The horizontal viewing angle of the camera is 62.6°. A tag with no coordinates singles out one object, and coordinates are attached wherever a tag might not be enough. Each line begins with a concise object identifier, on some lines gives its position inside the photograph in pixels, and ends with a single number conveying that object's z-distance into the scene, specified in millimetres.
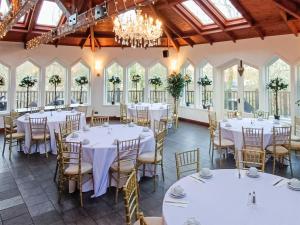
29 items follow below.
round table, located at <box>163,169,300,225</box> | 1968
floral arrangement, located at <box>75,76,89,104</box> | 11370
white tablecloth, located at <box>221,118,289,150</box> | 5354
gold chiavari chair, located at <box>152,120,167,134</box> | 5814
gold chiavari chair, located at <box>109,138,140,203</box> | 4098
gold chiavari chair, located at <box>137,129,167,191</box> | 4465
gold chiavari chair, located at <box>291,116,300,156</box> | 5441
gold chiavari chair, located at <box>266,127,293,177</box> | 5145
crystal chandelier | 6675
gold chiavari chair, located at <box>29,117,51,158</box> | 6328
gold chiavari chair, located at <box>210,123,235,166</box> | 5668
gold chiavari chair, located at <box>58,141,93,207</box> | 3941
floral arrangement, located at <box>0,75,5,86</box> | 9179
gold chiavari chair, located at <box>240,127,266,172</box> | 5207
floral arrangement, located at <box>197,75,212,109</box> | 10547
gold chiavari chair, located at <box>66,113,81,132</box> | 6762
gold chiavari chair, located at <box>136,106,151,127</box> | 8751
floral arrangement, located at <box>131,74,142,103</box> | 11719
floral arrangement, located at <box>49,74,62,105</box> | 10488
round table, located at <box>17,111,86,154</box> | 6438
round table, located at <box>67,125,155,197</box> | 4145
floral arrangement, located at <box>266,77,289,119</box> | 7710
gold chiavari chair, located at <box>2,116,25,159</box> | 6332
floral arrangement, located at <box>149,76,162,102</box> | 11398
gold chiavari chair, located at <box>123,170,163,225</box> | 2174
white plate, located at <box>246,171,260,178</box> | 2816
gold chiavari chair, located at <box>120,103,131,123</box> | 9523
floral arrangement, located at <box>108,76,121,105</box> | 11747
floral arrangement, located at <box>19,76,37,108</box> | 9609
